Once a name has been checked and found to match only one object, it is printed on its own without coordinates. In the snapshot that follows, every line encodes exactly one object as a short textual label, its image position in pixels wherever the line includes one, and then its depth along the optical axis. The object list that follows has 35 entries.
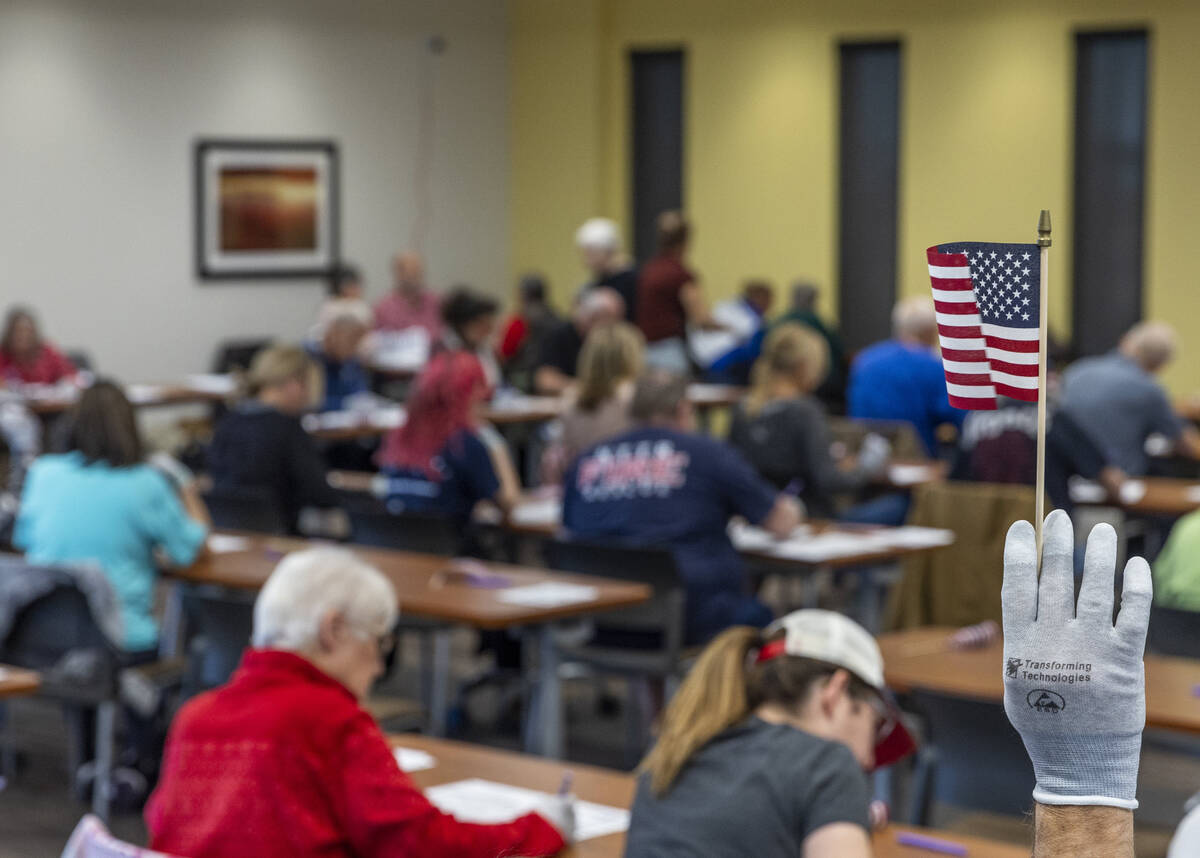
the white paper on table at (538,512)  12.41
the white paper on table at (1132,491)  13.68
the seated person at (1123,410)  15.61
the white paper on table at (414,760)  6.48
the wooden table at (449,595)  9.27
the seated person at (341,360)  18.33
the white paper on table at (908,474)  14.53
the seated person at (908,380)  16.31
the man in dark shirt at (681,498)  10.45
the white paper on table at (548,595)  9.48
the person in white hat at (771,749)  4.70
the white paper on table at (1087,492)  13.81
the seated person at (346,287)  25.29
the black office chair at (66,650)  9.54
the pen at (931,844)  5.49
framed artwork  25.93
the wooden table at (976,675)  7.24
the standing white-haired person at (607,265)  20.47
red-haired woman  12.01
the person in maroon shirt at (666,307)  20.81
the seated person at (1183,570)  9.19
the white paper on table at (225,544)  11.26
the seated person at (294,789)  5.18
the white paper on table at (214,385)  21.38
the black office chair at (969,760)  6.98
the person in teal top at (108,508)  10.06
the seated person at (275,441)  12.83
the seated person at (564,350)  18.80
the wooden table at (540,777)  5.55
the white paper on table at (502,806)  5.75
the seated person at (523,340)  24.00
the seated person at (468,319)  16.21
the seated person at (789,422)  13.18
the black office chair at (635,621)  10.22
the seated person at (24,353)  20.62
